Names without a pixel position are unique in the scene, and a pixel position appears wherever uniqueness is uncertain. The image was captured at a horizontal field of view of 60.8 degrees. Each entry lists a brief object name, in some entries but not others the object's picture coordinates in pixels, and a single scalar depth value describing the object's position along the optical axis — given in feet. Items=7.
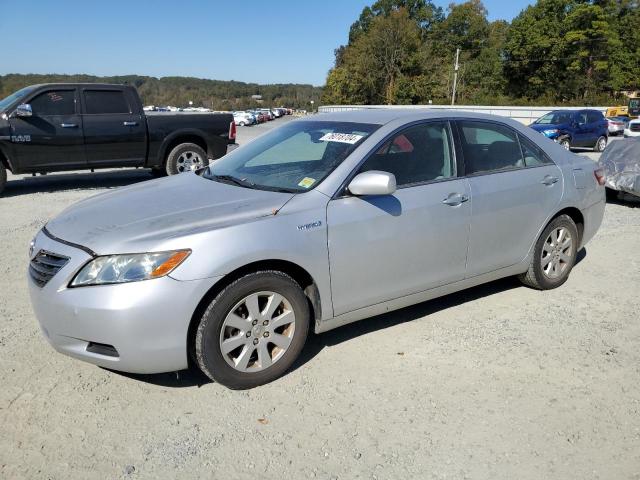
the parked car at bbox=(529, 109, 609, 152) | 60.39
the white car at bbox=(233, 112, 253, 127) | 165.83
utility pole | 186.54
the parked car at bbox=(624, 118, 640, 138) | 63.82
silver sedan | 9.53
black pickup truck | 29.76
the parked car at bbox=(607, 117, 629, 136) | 91.66
